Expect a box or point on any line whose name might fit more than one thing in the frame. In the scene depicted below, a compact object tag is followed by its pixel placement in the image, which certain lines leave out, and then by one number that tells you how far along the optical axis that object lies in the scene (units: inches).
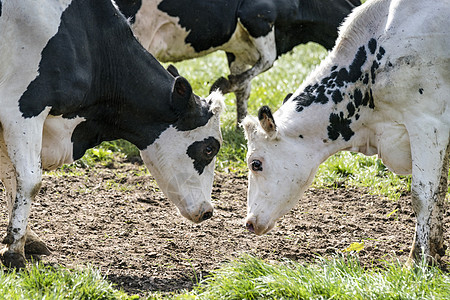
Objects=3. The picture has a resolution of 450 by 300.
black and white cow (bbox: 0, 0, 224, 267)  472.4
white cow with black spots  489.4
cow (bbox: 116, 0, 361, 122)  754.8
